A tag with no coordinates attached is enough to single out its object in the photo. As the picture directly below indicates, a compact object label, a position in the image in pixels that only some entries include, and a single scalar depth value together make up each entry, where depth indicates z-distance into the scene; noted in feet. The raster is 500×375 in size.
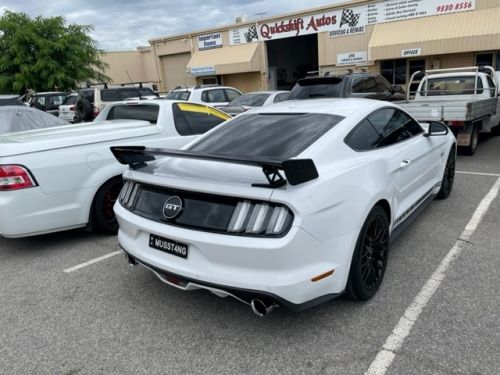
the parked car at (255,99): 38.75
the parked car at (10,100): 36.60
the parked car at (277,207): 8.72
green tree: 85.30
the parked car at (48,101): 61.46
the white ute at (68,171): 14.20
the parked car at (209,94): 46.44
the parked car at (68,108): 55.77
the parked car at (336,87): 31.12
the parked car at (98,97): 45.14
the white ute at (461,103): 26.61
